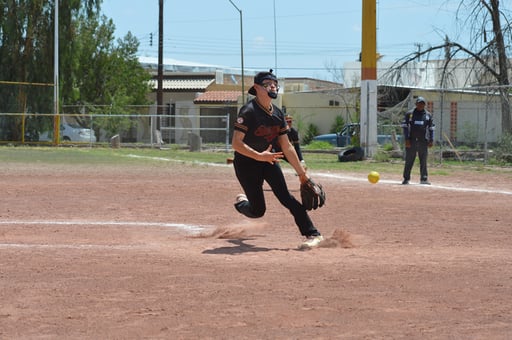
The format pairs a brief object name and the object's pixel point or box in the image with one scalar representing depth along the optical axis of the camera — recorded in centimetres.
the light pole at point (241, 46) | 4825
